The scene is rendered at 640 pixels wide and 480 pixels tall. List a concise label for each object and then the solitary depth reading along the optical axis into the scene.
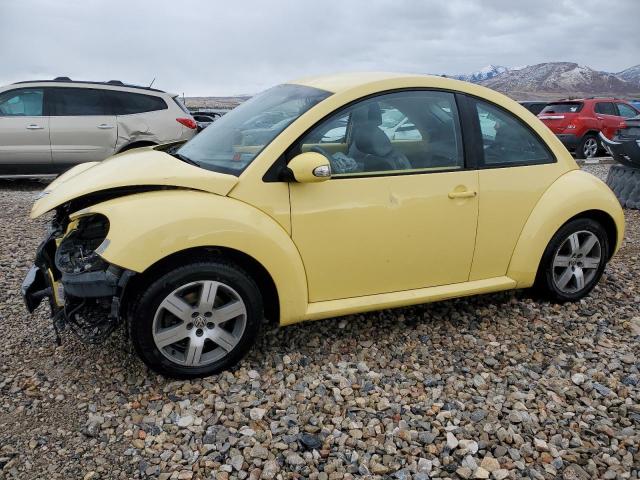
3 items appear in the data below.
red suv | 14.16
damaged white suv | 8.84
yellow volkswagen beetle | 2.84
